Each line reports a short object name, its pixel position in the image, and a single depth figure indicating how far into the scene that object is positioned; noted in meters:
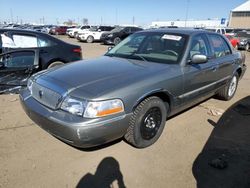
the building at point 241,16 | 41.86
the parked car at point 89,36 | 18.00
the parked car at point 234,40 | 14.09
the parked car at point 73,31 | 22.10
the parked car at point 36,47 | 4.25
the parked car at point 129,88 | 2.18
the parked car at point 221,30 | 16.17
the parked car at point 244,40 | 15.06
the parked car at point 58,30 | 26.20
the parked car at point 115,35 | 15.90
